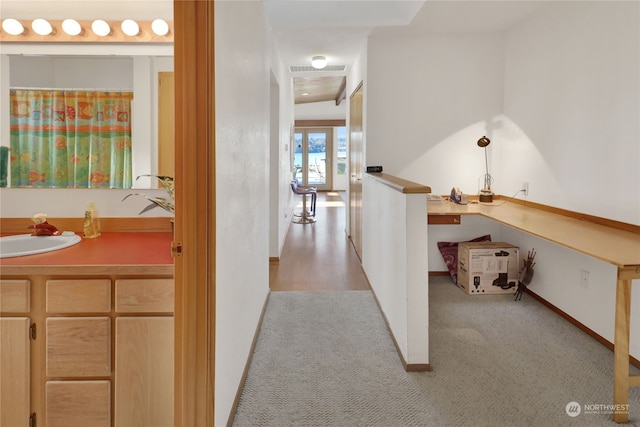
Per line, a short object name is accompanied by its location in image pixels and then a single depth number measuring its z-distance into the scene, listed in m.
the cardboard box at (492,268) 3.59
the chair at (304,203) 7.62
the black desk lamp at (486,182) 3.84
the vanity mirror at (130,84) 2.05
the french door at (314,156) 13.33
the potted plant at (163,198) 1.92
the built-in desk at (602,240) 1.84
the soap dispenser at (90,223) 1.91
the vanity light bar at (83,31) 2.03
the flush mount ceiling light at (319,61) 4.84
